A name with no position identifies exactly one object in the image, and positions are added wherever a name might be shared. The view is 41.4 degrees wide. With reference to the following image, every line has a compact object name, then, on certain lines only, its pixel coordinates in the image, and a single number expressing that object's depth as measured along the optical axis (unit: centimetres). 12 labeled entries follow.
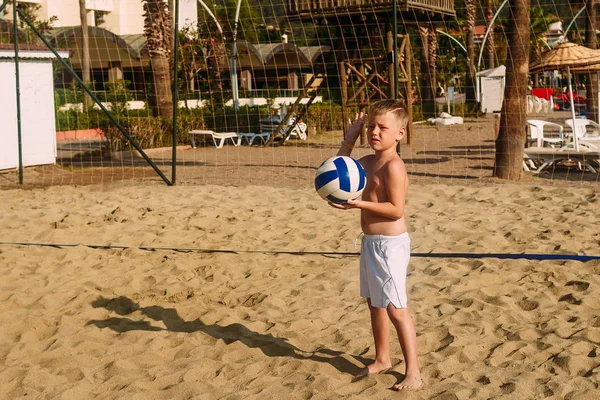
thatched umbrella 1161
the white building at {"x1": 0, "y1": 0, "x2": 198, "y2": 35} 4112
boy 352
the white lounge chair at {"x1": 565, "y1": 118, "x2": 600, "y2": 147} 1228
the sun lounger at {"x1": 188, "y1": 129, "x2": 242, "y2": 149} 1730
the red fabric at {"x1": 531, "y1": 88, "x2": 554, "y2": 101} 3067
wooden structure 1431
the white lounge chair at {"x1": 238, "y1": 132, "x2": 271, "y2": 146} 1789
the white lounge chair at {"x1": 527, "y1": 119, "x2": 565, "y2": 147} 1324
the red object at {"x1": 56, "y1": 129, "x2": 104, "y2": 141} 2109
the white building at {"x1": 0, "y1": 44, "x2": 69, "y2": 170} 1262
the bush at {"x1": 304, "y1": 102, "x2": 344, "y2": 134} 2125
